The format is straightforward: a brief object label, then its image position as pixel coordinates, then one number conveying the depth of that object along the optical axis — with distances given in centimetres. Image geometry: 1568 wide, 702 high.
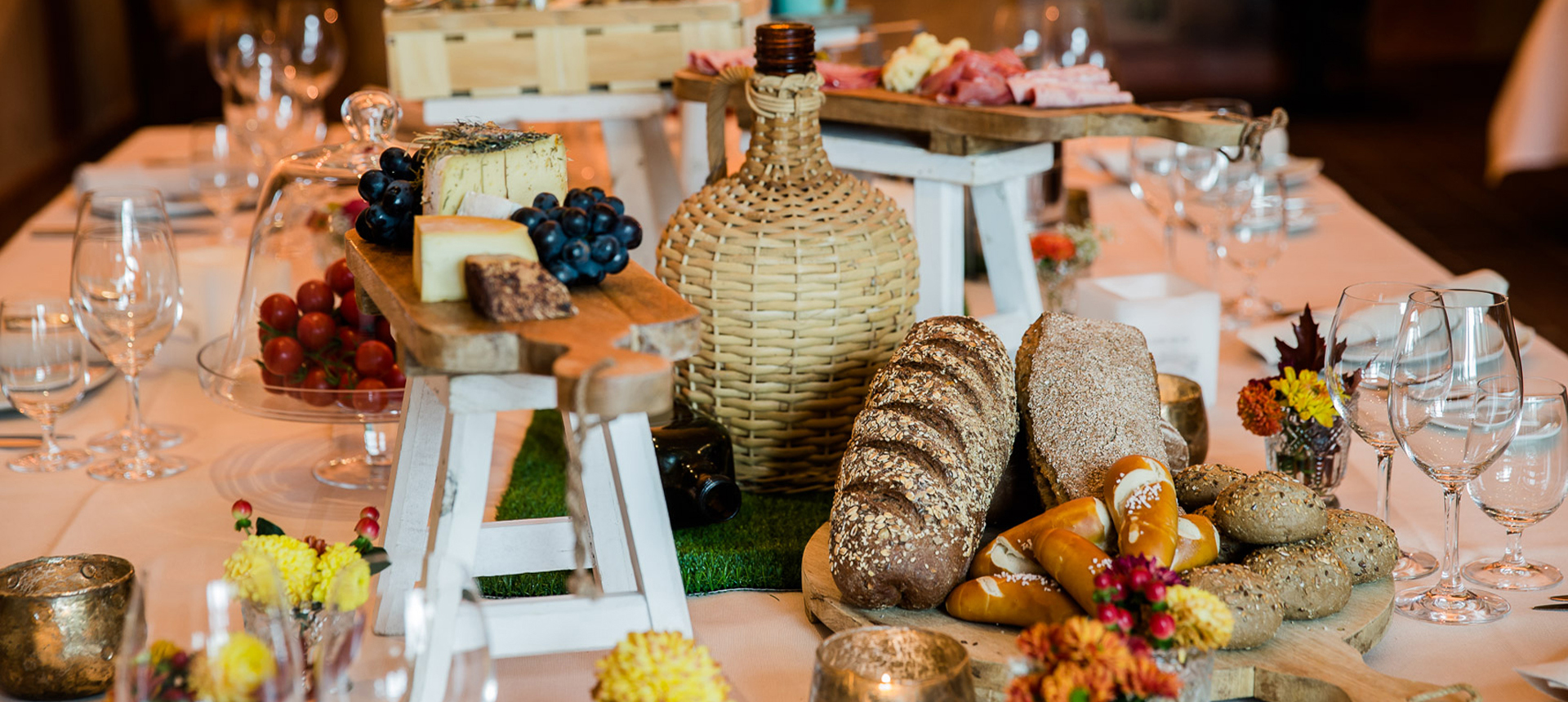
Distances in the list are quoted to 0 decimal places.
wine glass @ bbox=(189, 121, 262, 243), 230
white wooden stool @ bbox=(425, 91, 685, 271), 193
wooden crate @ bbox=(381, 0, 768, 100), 186
